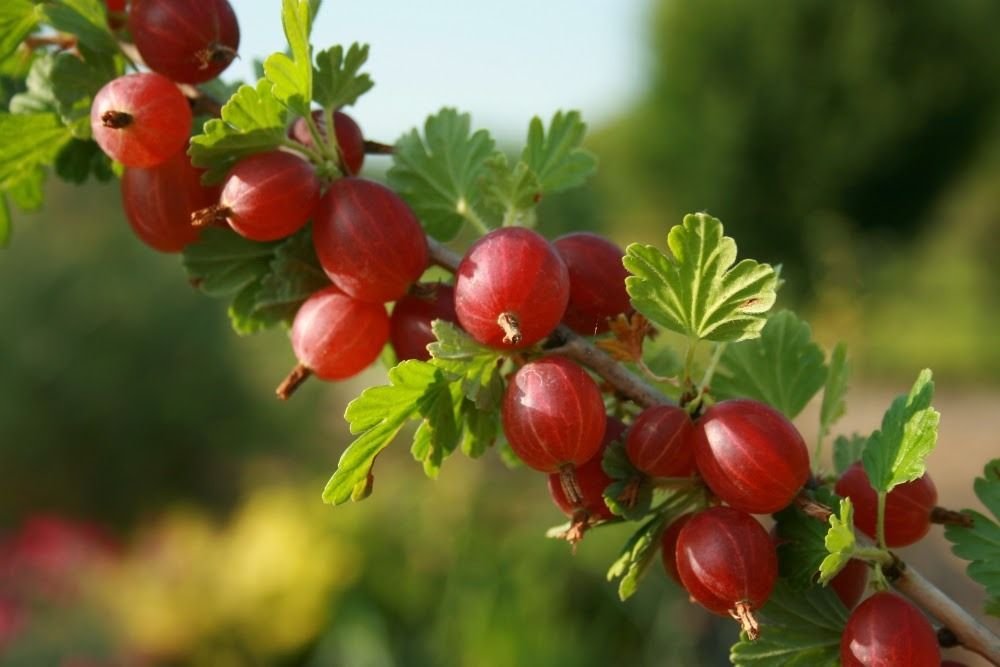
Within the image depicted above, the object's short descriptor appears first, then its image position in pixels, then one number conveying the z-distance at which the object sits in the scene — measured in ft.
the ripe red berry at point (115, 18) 1.23
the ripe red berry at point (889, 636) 1.06
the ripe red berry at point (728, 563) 1.07
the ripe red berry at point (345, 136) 1.19
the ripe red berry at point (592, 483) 1.13
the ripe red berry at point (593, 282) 1.16
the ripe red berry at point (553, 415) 1.08
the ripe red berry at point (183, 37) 1.16
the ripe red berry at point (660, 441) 1.10
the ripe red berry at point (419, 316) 1.16
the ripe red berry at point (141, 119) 1.14
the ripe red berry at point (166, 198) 1.19
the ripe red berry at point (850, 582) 1.14
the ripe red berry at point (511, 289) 1.08
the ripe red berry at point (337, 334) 1.16
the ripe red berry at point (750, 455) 1.08
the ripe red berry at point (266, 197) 1.12
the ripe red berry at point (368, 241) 1.13
